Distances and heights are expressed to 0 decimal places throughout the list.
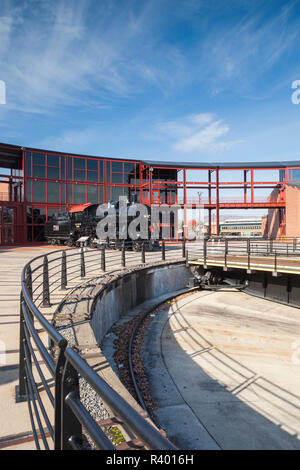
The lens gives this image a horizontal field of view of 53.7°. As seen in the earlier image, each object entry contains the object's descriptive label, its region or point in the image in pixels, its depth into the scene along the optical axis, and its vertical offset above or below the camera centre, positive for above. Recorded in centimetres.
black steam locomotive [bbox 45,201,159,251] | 2034 +30
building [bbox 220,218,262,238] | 9327 +182
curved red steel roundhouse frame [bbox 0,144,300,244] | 2880 +554
